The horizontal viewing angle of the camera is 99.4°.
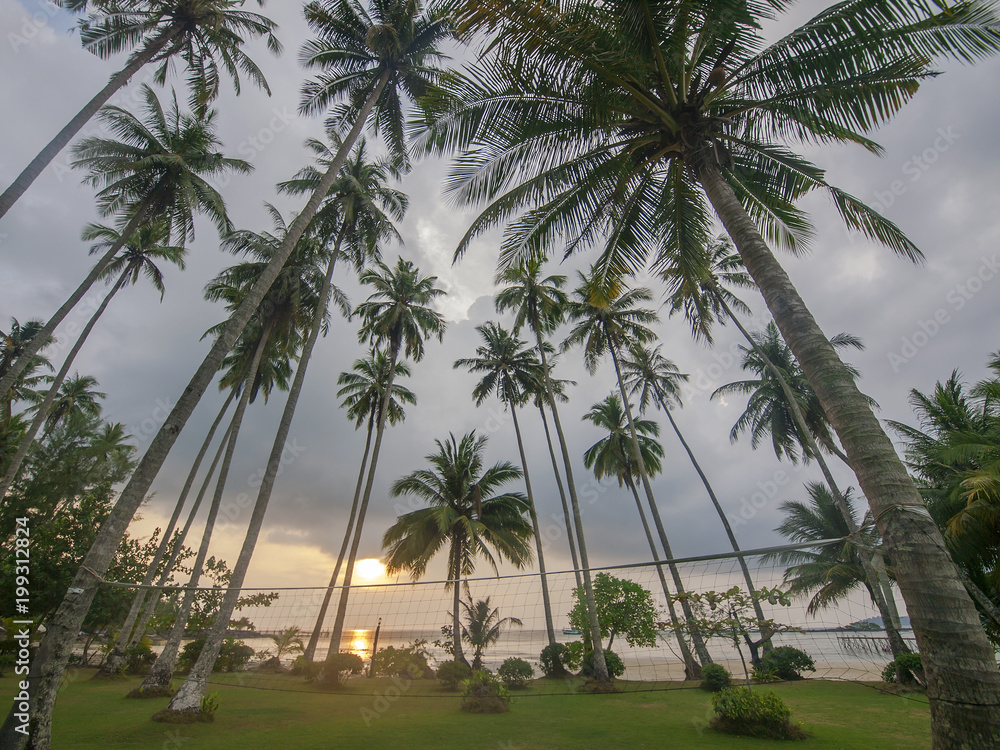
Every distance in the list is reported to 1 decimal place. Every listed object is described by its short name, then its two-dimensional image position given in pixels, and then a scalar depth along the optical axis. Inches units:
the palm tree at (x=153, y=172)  479.8
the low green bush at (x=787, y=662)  536.1
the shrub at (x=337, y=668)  522.6
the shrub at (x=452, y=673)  536.1
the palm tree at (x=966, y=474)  339.9
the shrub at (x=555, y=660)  614.9
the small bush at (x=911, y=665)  442.0
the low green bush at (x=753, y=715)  281.1
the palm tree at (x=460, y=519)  719.1
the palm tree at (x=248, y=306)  191.9
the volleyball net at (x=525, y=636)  461.4
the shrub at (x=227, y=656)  566.3
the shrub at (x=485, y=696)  386.6
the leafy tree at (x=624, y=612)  655.8
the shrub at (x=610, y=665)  577.3
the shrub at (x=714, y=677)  479.2
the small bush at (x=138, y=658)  542.7
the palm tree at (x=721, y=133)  118.6
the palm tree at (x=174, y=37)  346.3
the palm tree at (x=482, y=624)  599.2
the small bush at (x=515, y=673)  527.5
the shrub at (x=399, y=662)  606.2
